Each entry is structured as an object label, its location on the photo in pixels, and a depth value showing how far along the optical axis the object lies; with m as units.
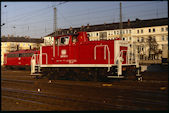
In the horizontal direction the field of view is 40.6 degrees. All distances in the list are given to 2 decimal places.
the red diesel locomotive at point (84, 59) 16.80
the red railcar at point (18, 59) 37.19
